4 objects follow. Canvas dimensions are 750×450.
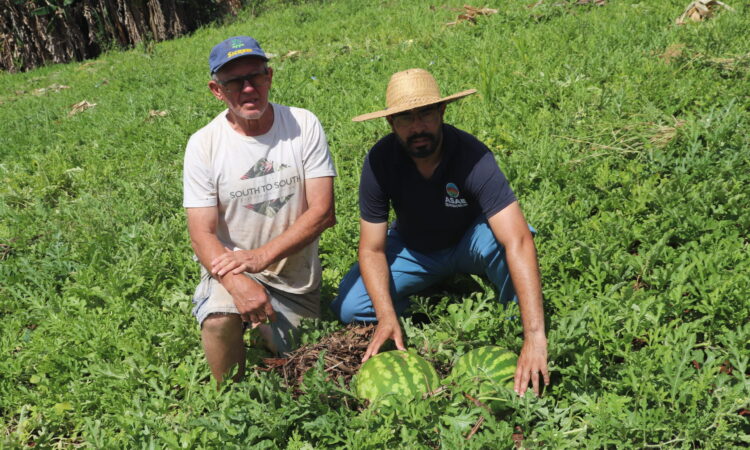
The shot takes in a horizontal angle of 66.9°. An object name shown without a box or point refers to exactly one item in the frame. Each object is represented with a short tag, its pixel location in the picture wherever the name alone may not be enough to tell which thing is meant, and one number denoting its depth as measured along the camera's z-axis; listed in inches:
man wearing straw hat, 121.6
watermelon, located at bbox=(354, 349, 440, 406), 106.7
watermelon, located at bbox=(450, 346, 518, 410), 106.0
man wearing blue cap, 134.1
